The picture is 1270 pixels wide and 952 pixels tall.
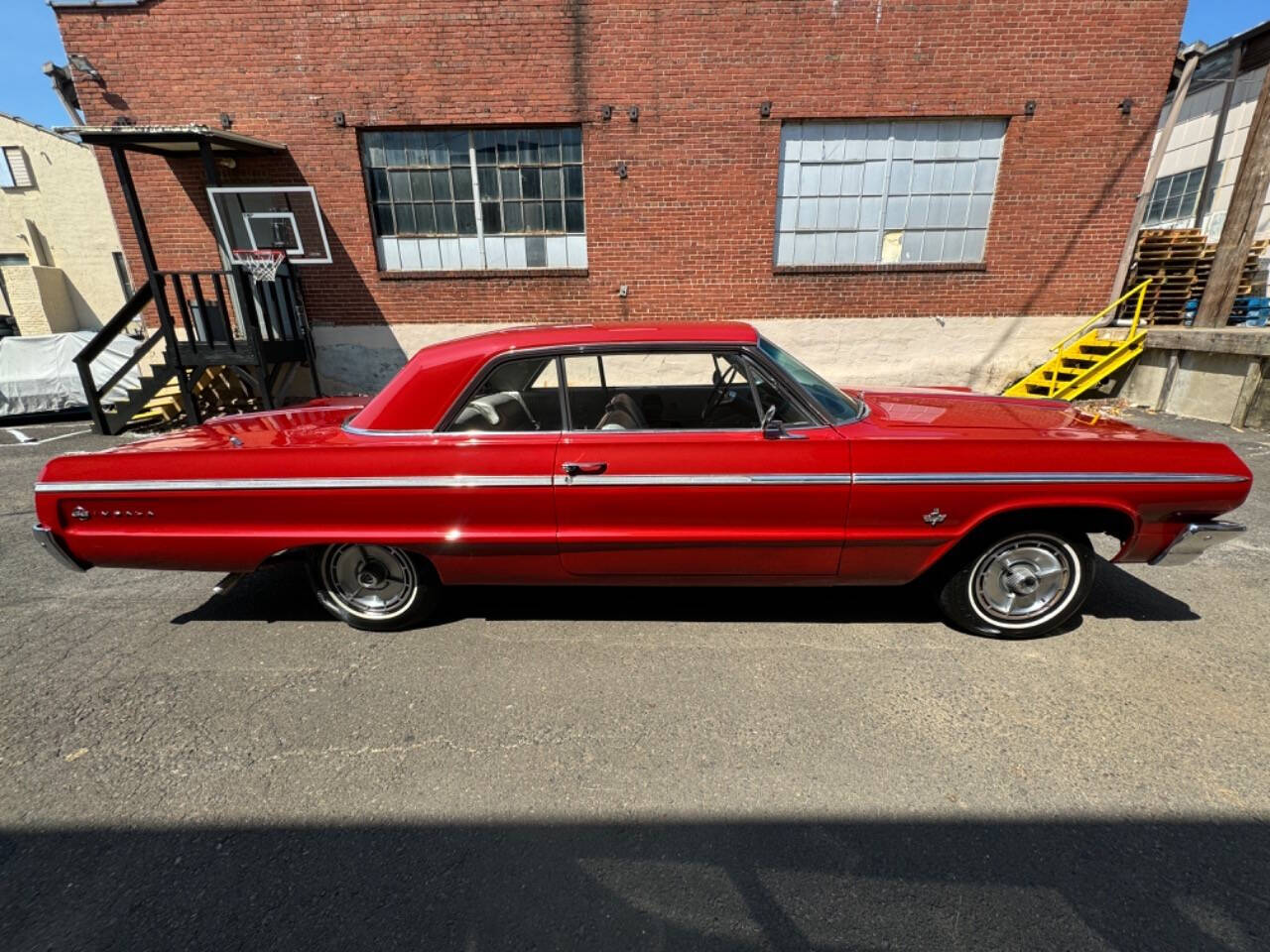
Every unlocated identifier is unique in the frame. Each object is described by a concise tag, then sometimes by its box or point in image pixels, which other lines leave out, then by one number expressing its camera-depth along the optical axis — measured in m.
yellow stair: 7.98
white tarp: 8.24
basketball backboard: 8.12
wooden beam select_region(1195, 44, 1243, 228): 11.92
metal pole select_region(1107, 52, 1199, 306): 7.68
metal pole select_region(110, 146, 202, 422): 6.89
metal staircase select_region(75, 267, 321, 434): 7.30
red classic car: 2.65
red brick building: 7.63
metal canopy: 6.55
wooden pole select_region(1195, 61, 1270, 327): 7.30
